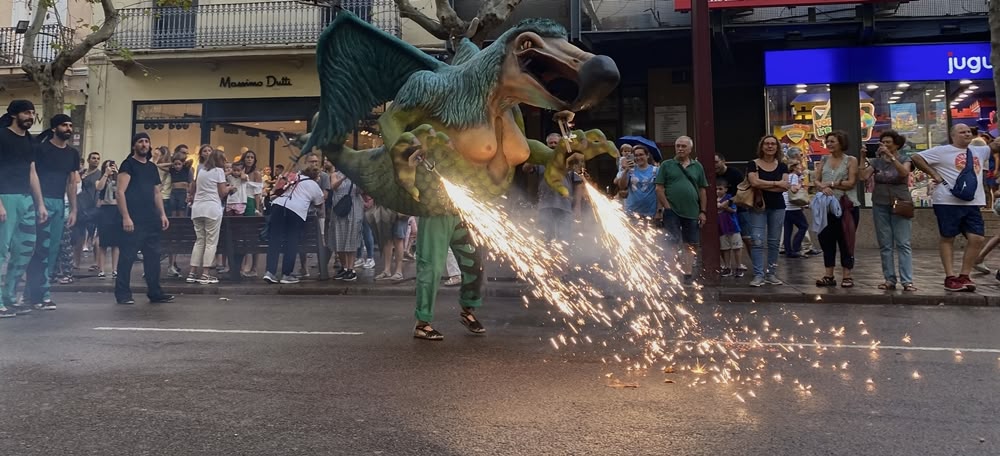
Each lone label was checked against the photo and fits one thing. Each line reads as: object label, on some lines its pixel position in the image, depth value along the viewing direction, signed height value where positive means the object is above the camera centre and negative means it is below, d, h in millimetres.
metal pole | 8102 +1649
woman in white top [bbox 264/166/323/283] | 8906 +431
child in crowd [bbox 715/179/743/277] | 8984 +335
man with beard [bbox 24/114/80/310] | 6586 +675
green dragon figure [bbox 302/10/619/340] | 3807 +869
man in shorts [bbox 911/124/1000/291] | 7023 +505
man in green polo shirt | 7832 +656
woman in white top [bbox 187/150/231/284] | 8969 +577
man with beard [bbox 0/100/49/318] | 6020 +561
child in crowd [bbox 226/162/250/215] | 10445 +1043
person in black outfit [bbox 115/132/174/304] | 6879 +393
